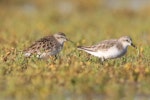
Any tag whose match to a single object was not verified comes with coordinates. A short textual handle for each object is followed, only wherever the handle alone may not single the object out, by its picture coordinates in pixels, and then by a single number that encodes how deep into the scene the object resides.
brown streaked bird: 14.45
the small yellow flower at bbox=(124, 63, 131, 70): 12.85
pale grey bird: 14.18
